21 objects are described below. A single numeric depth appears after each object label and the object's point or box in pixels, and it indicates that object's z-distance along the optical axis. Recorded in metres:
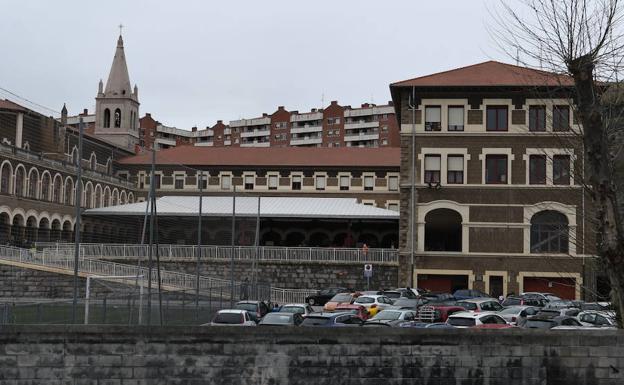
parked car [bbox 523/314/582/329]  24.88
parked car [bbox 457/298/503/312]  34.44
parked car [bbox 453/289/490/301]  43.62
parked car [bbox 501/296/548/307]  38.84
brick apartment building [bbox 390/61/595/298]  50.59
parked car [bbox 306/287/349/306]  47.59
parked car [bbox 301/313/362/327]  26.03
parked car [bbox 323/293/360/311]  37.91
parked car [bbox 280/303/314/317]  30.61
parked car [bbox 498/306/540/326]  30.79
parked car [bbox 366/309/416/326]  28.83
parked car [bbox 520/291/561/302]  41.66
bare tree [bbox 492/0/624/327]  16.42
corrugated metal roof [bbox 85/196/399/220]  50.13
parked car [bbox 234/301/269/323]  32.67
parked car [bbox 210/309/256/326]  27.69
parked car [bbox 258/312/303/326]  26.59
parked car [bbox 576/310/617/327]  28.02
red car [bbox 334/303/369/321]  32.97
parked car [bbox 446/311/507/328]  25.55
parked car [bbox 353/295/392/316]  37.28
